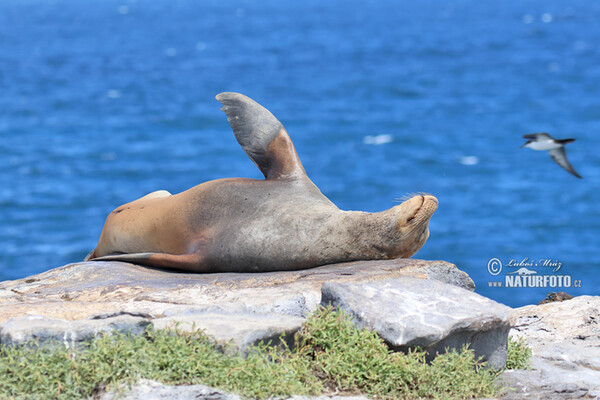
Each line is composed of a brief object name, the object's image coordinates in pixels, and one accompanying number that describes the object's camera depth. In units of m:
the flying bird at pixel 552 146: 21.67
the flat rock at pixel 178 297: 10.46
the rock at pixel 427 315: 11.05
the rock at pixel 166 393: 9.38
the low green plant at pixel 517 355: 12.20
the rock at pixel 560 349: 11.40
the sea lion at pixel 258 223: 13.89
